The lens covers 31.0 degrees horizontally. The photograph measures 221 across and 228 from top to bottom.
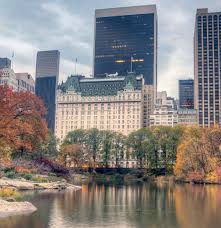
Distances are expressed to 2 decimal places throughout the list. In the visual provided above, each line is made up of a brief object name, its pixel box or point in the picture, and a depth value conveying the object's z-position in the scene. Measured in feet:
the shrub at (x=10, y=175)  218.18
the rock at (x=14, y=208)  115.24
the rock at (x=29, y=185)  195.44
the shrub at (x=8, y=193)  143.93
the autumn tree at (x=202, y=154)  343.67
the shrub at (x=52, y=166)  298.88
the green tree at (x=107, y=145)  536.42
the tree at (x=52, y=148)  447.34
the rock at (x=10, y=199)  131.55
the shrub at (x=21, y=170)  239.42
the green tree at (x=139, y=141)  499.51
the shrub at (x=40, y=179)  232.32
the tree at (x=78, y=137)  558.97
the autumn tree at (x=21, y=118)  162.40
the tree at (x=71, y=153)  481.87
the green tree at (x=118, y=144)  536.83
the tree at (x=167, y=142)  449.48
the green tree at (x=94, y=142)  549.95
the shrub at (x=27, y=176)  230.27
